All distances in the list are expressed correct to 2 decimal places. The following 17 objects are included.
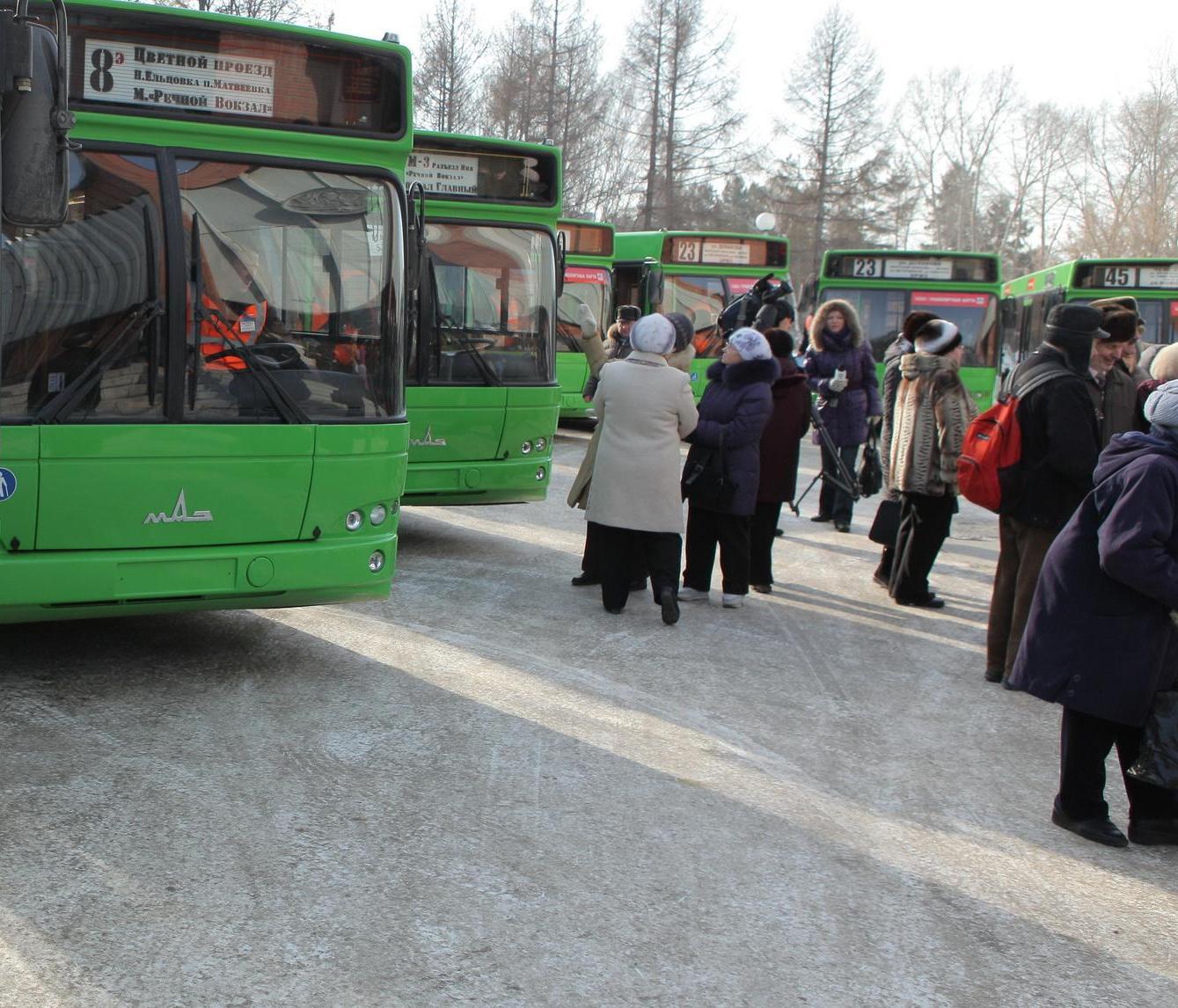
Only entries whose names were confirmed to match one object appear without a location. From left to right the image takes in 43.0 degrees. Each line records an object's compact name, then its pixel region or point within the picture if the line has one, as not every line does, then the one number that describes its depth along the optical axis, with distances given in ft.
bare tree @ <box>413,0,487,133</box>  127.75
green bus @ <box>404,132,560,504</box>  35.22
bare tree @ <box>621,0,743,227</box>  165.99
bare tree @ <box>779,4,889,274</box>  185.06
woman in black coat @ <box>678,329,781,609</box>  29.78
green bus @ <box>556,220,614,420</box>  67.72
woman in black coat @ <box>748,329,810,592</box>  32.32
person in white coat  28.89
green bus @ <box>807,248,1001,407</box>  62.34
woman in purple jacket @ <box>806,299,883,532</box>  40.42
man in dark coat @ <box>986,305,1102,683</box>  23.15
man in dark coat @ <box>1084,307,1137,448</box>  26.35
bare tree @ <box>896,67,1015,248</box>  237.04
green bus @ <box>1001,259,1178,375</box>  64.44
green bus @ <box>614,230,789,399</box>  70.85
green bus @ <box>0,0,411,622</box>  20.53
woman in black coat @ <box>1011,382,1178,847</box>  16.30
